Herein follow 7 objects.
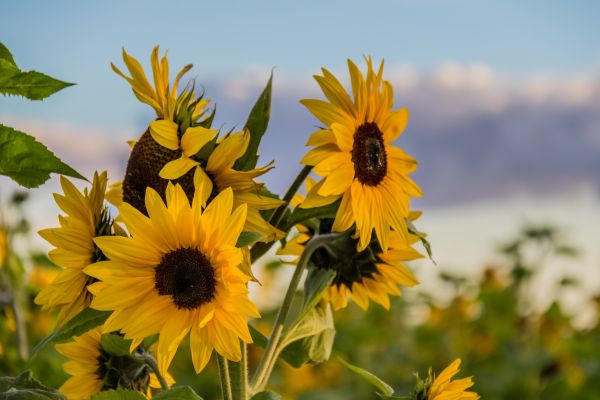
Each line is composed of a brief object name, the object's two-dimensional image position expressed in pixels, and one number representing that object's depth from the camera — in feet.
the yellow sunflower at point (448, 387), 5.17
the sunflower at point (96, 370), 5.40
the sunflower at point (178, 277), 4.86
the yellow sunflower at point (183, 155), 4.95
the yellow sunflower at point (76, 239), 5.08
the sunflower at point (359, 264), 5.39
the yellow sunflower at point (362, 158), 5.18
